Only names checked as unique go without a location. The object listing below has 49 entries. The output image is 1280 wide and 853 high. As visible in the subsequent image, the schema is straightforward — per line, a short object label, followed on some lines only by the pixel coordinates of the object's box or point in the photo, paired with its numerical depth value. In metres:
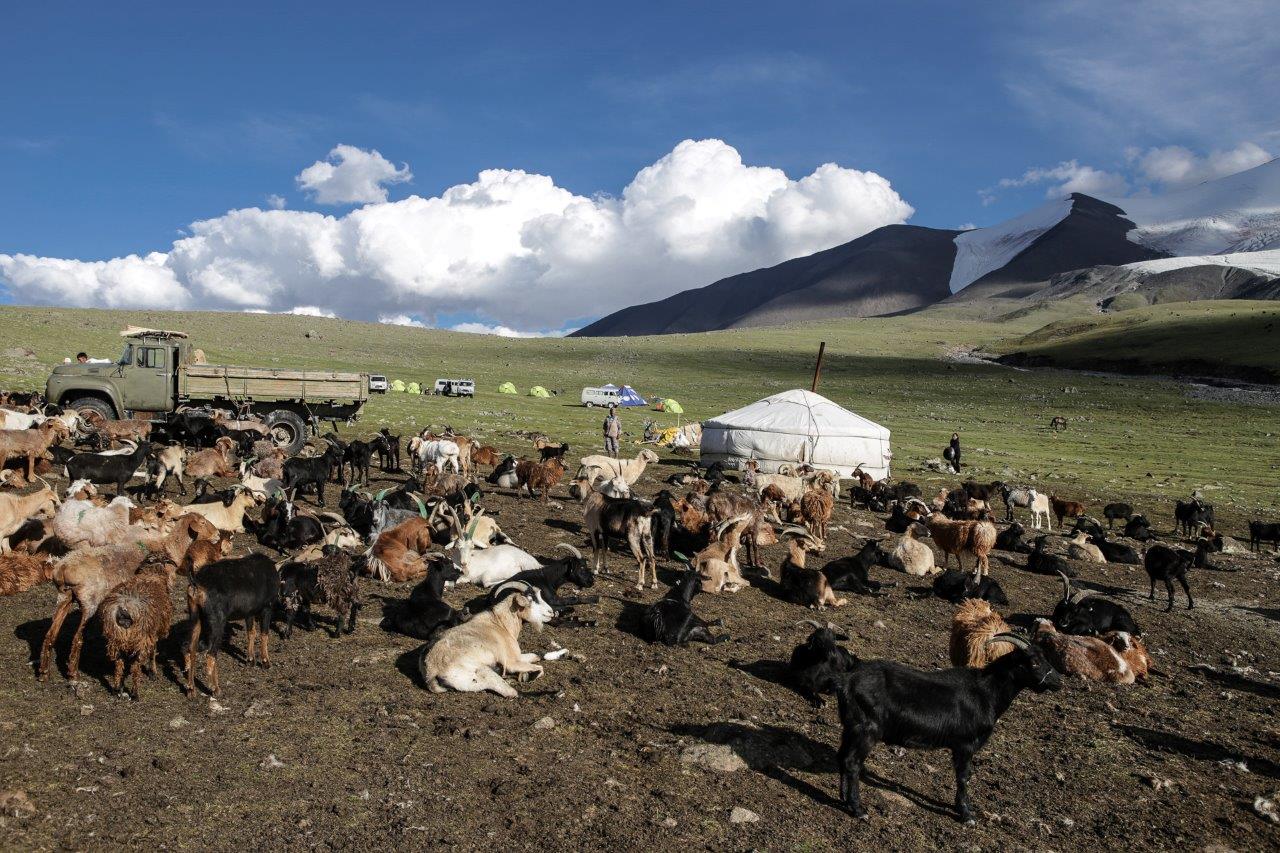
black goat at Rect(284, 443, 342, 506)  17.16
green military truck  23.94
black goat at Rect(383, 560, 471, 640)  9.96
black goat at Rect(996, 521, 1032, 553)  18.89
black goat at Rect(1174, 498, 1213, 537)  23.42
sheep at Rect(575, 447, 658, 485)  21.83
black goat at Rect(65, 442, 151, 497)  16.16
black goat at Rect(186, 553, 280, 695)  7.88
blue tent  63.12
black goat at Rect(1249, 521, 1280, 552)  21.64
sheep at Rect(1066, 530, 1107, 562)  18.91
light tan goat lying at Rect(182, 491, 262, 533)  13.60
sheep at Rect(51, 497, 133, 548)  11.15
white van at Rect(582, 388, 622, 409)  60.41
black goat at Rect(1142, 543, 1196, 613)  14.39
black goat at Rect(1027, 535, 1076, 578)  17.02
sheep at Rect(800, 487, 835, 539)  18.47
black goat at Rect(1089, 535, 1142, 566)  19.14
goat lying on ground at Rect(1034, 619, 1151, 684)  10.41
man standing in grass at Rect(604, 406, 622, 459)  28.25
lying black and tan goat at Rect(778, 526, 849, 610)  12.85
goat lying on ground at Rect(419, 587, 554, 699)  8.50
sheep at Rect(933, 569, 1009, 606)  13.72
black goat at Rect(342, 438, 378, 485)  20.27
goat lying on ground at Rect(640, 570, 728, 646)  10.41
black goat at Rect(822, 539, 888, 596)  13.85
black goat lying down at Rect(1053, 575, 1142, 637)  11.72
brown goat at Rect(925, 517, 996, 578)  15.33
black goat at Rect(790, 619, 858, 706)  9.09
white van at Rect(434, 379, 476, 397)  61.88
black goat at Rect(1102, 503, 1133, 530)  24.32
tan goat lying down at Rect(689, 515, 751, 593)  13.34
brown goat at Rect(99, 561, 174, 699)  7.41
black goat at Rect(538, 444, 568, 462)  25.09
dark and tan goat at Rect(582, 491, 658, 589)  13.53
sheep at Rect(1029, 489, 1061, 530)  23.84
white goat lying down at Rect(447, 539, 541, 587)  12.72
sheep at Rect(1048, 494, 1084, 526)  24.15
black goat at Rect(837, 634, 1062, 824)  6.73
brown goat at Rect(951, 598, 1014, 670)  9.76
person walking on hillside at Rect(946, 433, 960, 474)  34.16
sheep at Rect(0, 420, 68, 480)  16.86
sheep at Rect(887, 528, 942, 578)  16.00
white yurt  30.28
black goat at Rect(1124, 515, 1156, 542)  22.14
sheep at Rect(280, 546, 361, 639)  9.70
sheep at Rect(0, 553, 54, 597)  10.06
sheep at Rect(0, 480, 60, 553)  11.45
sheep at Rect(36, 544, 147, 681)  7.88
